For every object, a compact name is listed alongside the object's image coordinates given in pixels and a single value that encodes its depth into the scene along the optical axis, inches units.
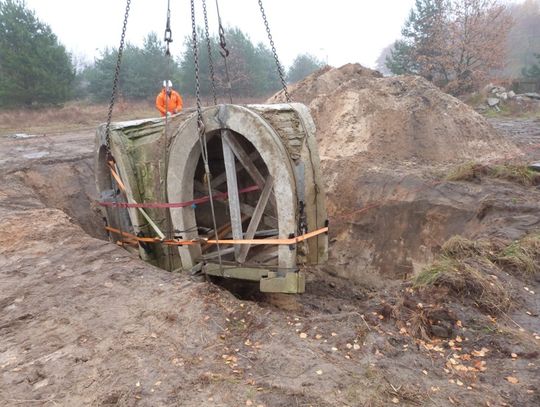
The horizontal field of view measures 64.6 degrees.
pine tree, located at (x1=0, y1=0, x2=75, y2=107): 834.8
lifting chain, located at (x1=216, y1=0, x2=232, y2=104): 219.9
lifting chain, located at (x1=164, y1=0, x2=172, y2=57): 213.3
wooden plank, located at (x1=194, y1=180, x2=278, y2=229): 244.8
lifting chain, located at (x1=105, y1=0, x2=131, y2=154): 204.3
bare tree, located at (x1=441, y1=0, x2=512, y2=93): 885.8
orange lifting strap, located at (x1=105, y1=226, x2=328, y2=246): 196.3
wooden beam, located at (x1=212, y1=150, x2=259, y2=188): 254.1
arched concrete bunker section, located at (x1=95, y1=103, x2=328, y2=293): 196.5
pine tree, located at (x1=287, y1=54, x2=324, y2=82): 1571.1
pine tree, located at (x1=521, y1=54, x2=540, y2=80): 930.7
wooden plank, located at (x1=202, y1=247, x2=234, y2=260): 232.4
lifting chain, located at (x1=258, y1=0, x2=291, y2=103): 198.6
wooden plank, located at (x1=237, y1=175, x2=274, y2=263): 208.4
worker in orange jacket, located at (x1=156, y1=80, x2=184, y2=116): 365.4
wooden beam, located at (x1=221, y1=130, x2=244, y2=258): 209.8
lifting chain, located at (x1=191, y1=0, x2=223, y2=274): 191.2
